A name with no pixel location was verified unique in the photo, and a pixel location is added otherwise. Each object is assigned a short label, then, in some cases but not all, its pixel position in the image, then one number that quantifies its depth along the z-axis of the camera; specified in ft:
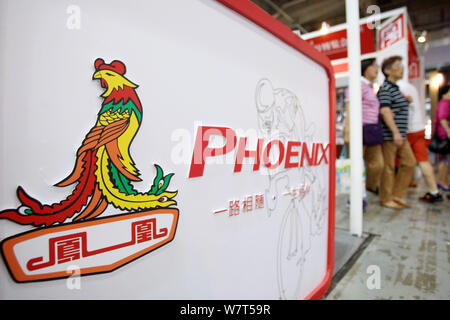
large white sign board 1.19
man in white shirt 8.54
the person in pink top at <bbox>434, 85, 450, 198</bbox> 9.32
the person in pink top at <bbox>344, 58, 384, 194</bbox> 7.18
